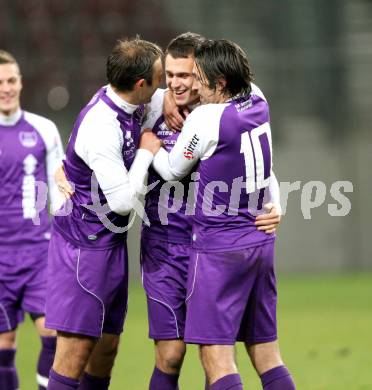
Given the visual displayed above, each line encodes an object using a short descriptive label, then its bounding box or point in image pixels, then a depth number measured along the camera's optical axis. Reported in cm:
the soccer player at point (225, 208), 880
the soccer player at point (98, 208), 909
